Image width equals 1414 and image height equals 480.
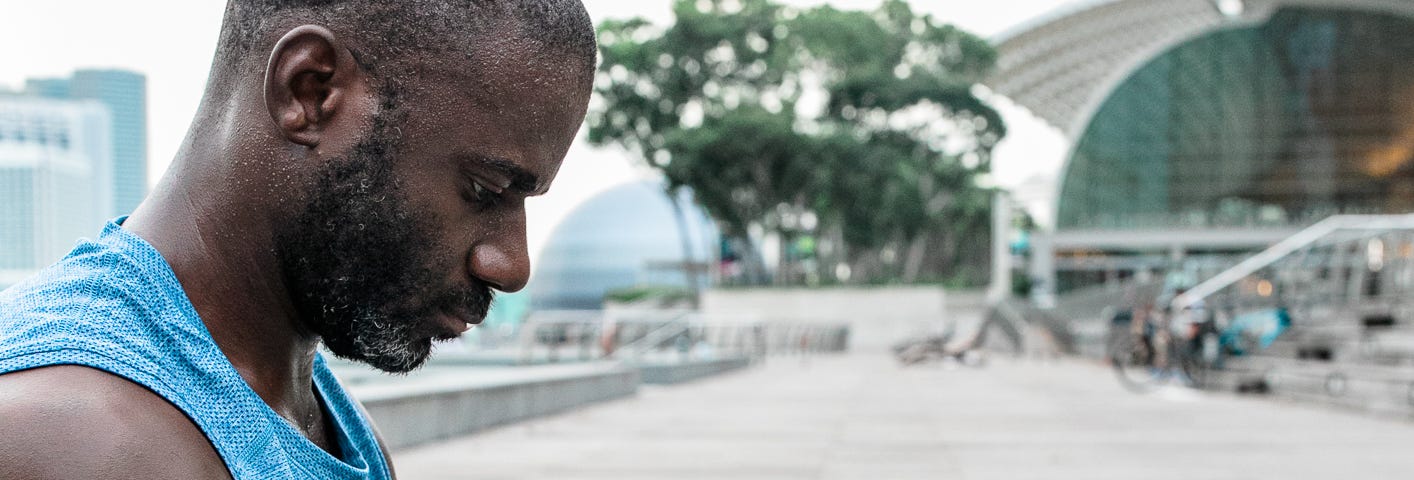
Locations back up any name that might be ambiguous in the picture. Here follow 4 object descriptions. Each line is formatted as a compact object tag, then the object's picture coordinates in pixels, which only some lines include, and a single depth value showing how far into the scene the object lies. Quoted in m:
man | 0.91
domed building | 87.50
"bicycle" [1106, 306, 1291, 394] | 16.80
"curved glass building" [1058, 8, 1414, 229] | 55.69
